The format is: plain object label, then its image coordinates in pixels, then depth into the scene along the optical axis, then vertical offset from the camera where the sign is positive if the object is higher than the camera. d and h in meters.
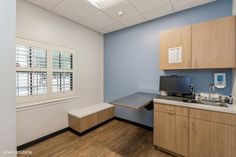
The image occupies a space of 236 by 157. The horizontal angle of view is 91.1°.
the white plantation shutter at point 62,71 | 2.69 +0.13
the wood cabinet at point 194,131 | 1.57 -0.83
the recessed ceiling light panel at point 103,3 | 2.21 +1.45
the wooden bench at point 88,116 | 2.67 -1.00
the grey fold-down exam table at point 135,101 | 1.81 -0.44
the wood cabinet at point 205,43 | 1.78 +0.58
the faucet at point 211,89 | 2.16 -0.22
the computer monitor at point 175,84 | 2.29 -0.14
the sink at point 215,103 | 1.70 -0.41
